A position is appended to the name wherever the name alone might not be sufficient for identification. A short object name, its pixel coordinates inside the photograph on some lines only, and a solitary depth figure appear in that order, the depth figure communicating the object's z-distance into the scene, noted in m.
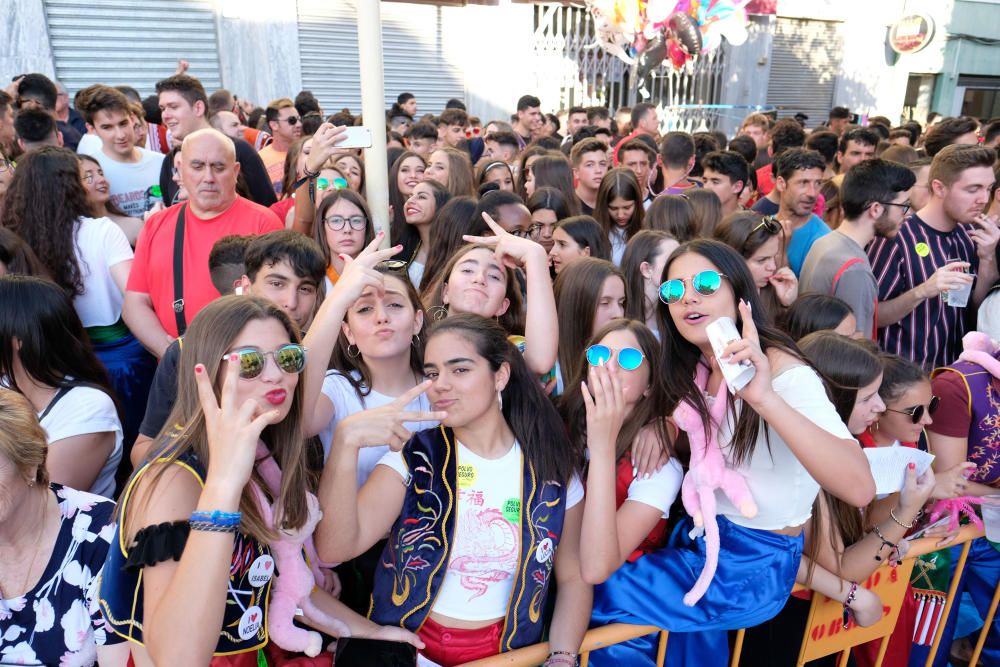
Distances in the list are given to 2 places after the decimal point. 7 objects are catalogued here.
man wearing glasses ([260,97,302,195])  6.70
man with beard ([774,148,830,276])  4.64
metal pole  2.46
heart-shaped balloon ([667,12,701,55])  12.38
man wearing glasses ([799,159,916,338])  3.74
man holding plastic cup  4.02
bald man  3.52
